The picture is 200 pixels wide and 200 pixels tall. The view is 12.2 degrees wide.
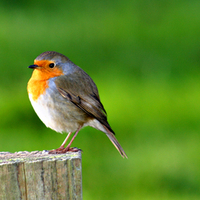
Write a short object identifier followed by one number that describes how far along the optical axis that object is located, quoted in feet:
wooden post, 13.41
